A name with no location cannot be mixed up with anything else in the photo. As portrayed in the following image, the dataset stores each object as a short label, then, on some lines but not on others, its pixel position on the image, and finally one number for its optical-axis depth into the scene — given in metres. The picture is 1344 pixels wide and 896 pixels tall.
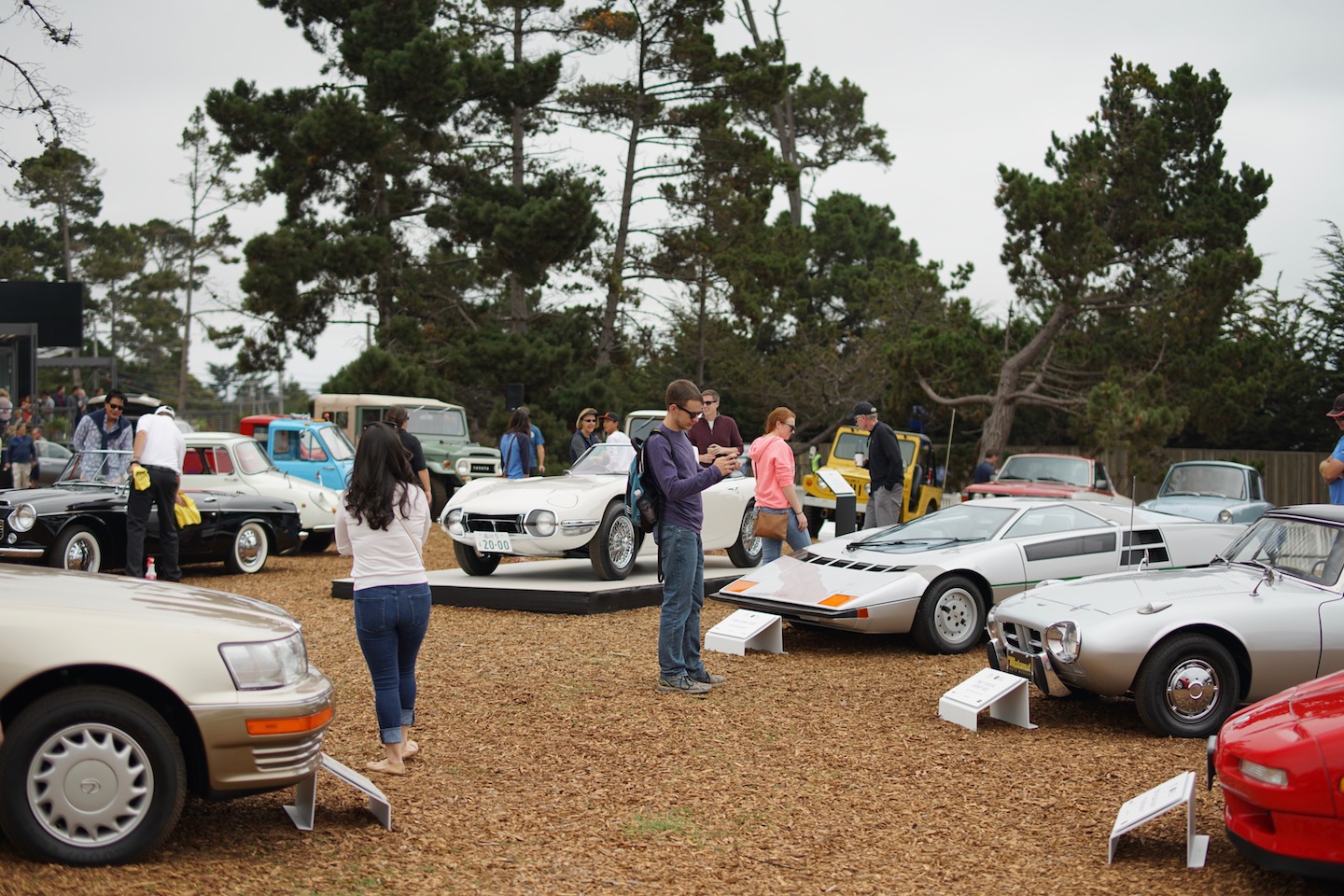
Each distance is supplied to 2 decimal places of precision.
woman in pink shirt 10.62
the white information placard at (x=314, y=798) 5.04
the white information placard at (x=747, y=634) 9.49
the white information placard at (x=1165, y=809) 4.86
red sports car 4.22
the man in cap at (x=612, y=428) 13.34
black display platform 11.20
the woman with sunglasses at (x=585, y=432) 16.11
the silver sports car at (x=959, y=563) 9.35
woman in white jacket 5.76
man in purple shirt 7.81
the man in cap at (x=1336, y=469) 9.77
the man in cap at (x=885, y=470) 12.69
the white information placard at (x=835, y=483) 10.84
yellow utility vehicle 21.77
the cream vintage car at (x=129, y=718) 4.30
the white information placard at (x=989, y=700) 7.18
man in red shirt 11.80
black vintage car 11.96
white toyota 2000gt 11.48
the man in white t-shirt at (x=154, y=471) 11.83
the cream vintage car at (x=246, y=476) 16.16
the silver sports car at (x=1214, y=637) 6.77
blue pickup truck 19.14
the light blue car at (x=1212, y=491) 16.86
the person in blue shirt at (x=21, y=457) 19.67
